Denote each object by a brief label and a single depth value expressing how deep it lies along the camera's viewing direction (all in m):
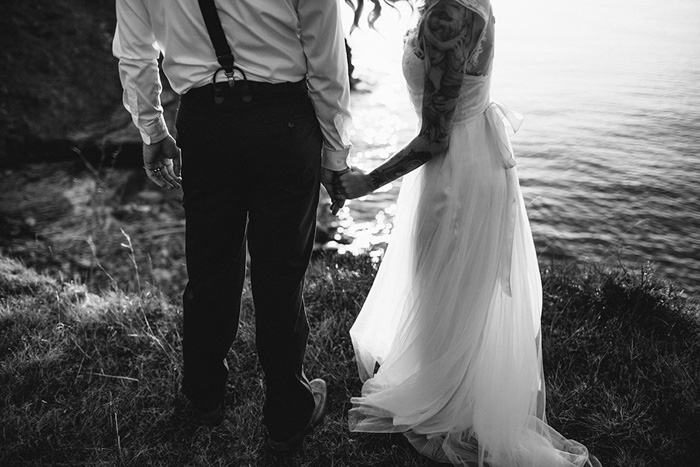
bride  2.01
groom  1.71
